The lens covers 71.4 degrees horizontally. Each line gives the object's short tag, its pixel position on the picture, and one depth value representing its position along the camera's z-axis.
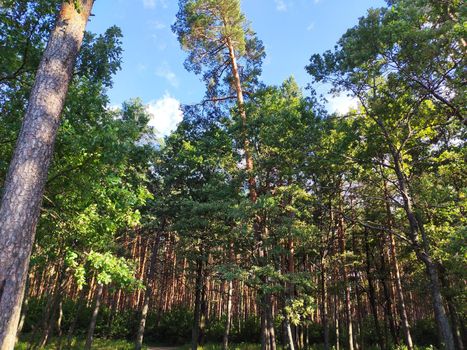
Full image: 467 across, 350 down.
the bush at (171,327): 26.00
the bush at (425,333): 23.75
